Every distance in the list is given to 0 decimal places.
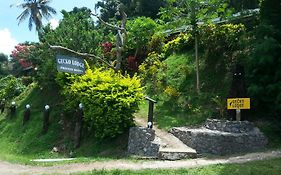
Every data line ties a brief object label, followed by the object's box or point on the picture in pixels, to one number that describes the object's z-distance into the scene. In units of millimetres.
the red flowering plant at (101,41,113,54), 12704
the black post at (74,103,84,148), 8438
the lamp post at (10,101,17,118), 12139
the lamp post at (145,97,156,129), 7761
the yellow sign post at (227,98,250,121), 7081
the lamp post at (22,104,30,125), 10907
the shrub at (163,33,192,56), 11569
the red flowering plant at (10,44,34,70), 14860
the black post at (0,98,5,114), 13681
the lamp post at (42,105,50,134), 9696
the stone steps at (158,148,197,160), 6622
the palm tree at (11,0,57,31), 22037
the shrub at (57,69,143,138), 7657
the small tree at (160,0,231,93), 9124
